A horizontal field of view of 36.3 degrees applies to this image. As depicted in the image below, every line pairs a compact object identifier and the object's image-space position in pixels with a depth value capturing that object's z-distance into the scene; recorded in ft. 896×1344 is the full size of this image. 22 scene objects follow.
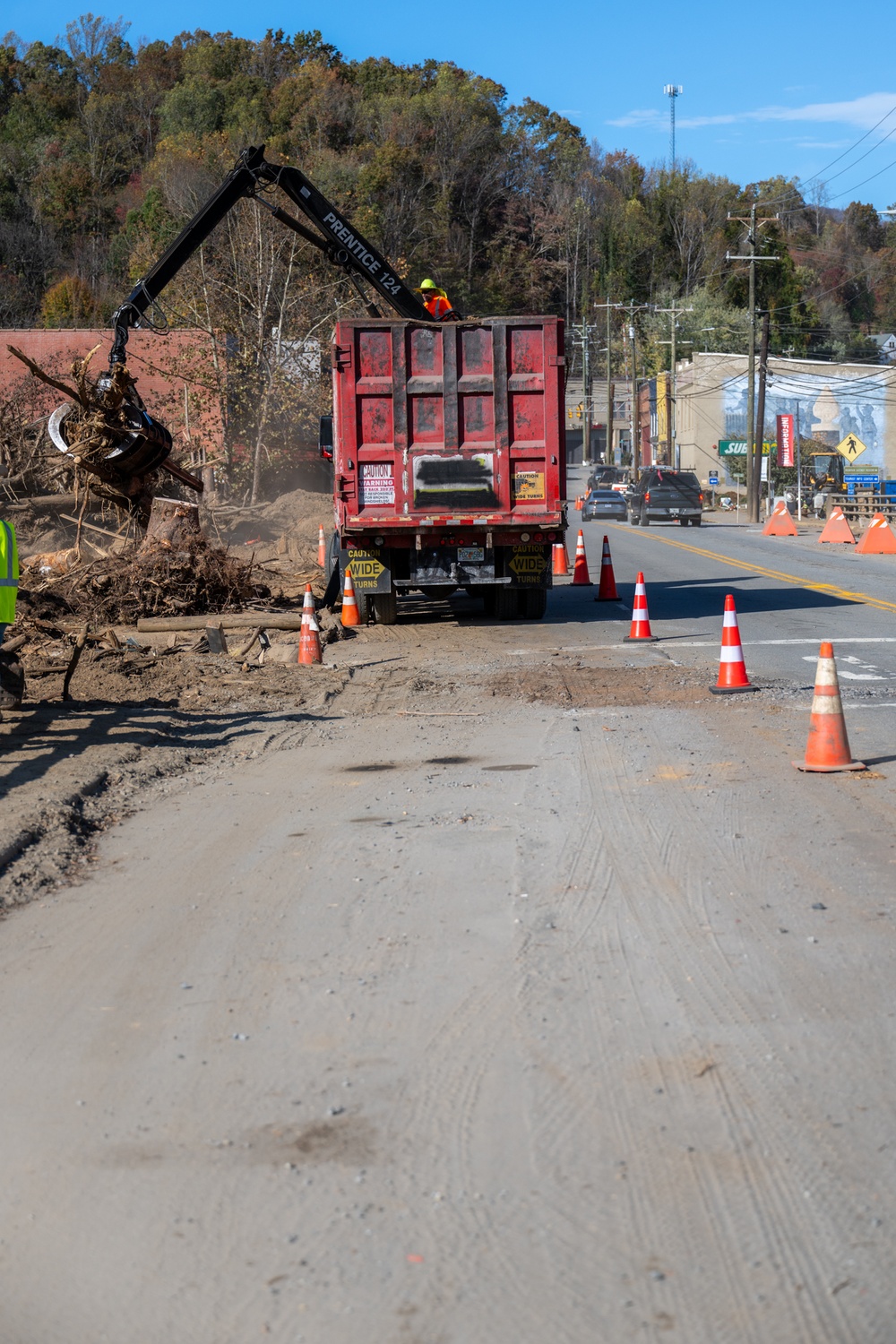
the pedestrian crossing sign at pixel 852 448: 163.32
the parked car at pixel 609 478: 252.01
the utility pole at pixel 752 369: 177.99
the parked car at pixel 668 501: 161.79
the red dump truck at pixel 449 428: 51.06
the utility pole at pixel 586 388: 333.80
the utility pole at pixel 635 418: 267.39
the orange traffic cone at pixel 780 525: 132.26
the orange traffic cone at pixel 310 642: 43.78
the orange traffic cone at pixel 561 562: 77.15
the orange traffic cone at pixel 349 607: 53.47
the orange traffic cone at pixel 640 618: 48.67
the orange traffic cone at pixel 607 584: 64.03
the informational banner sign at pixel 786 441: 210.79
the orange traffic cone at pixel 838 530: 113.39
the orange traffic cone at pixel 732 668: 36.50
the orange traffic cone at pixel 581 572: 73.05
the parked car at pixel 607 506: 186.80
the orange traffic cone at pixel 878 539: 98.53
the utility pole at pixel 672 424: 276.00
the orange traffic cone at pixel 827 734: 26.68
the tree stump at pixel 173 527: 57.26
